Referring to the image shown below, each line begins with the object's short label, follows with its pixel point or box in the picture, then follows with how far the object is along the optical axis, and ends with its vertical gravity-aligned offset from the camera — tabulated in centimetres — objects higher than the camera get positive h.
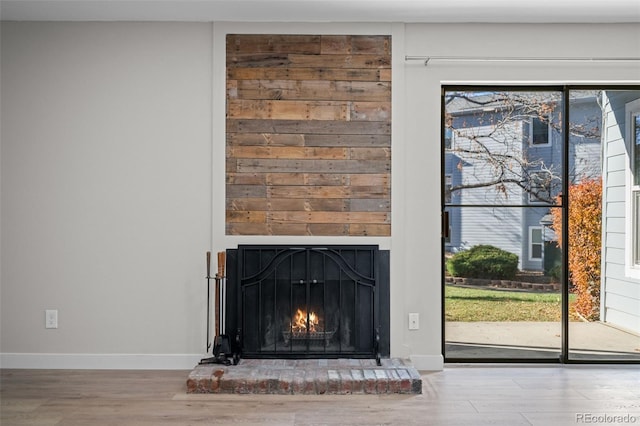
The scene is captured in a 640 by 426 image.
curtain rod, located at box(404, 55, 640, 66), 420 +109
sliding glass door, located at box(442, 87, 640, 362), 432 -11
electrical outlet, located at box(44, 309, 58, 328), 422 -79
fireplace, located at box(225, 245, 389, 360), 410 -62
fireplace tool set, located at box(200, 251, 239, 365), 393 -86
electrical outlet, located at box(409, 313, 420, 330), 423 -79
